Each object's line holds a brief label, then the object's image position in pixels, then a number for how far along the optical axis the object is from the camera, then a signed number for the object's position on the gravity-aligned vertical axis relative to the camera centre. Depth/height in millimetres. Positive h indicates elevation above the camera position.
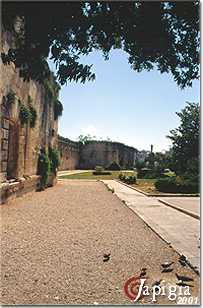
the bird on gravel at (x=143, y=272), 2485 -1169
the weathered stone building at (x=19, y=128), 5821 +1092
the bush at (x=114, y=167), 27750 -314
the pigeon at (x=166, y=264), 2709 -1169
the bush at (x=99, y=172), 20211 -708
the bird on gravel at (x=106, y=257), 2855 -1162
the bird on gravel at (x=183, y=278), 2441 -1184
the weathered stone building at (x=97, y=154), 29599 +1259
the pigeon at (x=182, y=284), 2329 -1194
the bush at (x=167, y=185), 10281 -879
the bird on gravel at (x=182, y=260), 2804 -1167
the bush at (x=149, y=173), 16901 -608
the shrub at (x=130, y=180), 13590 -900
